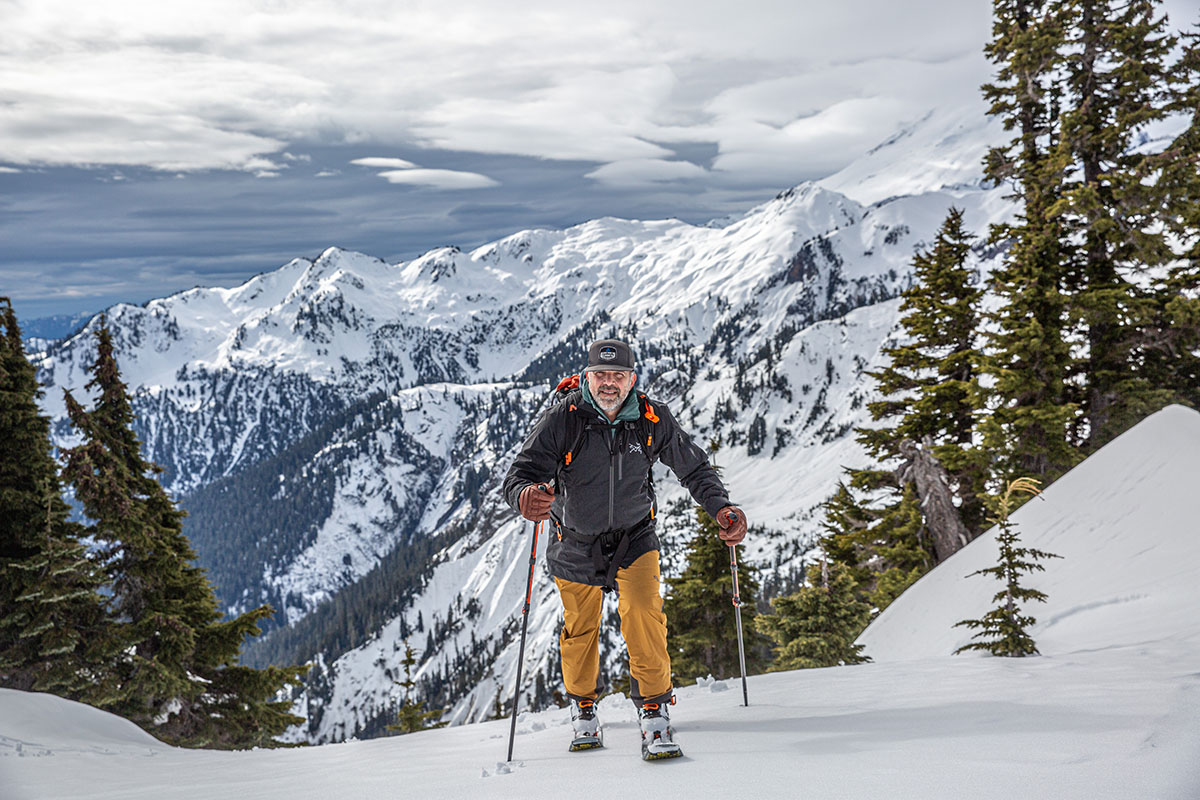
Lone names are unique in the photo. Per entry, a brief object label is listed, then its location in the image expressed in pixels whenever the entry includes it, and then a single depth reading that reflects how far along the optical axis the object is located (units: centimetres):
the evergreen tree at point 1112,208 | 1761
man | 535
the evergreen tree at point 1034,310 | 1845
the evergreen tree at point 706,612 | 1967
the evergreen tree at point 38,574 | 1359
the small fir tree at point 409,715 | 1991
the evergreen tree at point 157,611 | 1490
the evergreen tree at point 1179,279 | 1684
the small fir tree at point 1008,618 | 797
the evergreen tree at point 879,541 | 2016
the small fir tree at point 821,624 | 1265
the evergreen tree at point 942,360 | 2195
